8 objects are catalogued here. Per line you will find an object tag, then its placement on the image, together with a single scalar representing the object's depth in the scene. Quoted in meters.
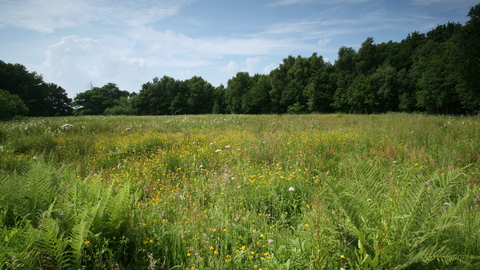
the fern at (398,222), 1.69
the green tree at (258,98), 53.16
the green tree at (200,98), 62.22
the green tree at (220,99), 63.11
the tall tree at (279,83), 52.16
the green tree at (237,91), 57.47
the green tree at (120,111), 60.78
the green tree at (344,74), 45.41
